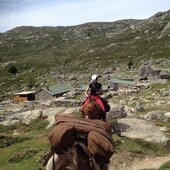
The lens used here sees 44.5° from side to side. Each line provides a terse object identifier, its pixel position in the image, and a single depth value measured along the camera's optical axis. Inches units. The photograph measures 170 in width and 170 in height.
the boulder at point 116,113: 452.5
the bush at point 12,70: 3201.3
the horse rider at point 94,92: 245.9
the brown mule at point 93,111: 218.5
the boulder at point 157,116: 469.4
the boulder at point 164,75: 1340.8
